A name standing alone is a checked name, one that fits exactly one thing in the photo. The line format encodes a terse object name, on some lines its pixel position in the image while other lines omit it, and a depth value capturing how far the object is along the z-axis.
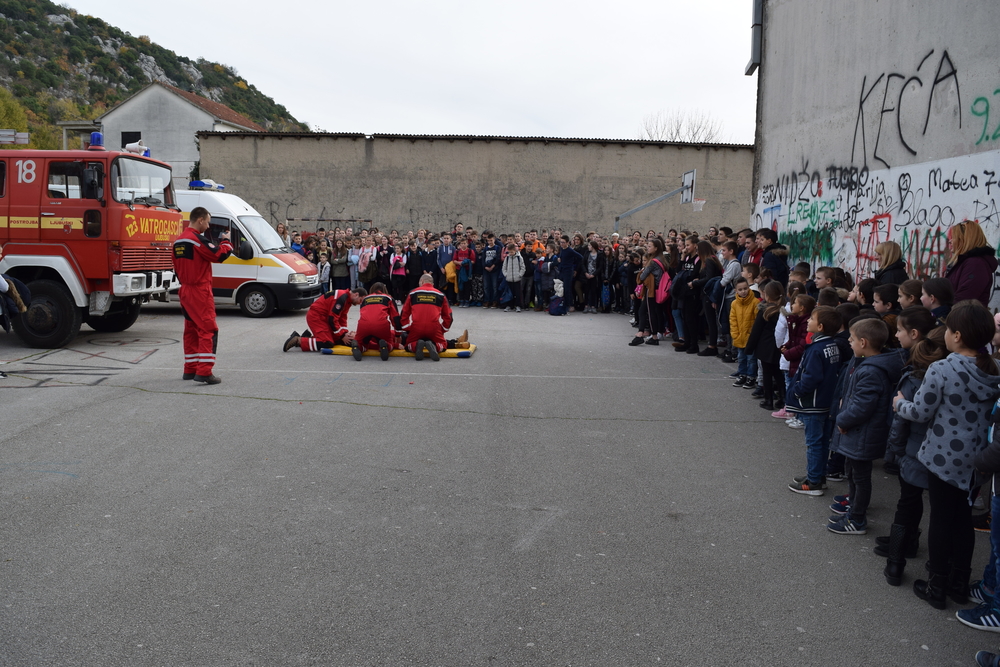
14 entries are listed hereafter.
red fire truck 11.42
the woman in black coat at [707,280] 12.38
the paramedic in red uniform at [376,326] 11.30
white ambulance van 16.50
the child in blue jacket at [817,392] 5.65
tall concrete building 8.55
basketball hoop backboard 17.47
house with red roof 54.91
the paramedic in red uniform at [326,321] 11.95
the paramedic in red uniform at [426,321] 11.38
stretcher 11.63
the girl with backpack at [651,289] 13.78
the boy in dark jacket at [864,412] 4.77
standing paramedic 9.23
